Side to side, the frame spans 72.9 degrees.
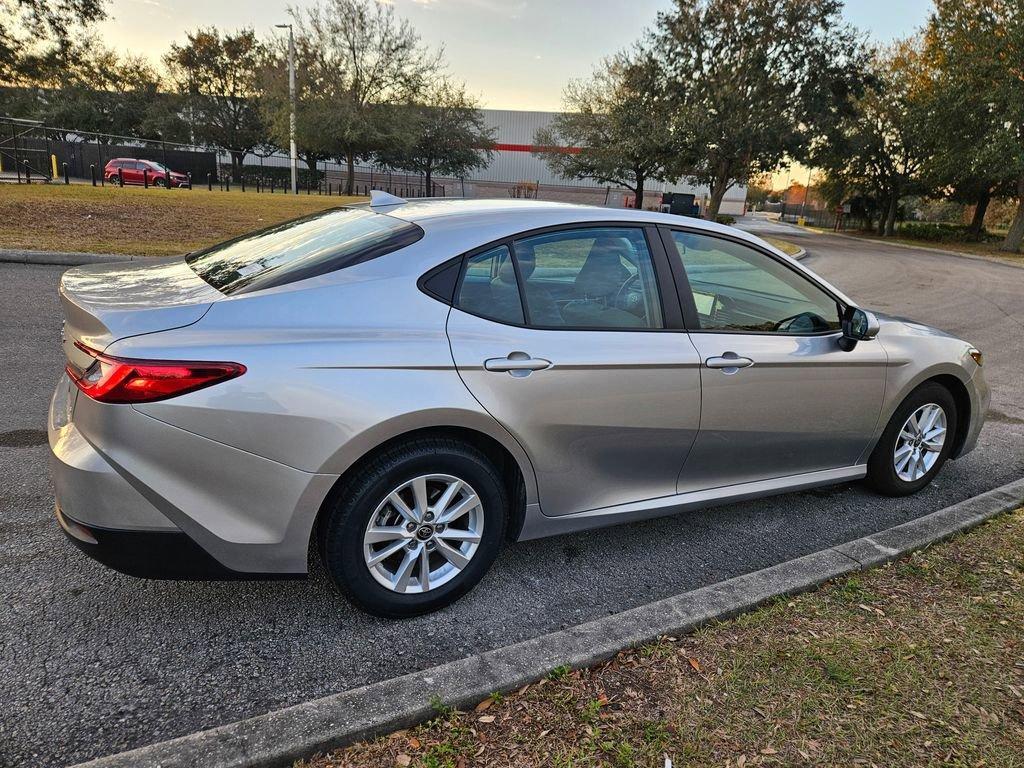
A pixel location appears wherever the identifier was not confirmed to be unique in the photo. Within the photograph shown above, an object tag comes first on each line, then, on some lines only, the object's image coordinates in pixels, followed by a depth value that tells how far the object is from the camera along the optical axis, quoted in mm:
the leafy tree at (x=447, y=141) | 44375
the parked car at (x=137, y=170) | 33844
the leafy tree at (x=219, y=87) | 49625
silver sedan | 2264
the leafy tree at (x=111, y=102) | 48781
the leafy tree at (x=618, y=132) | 31812
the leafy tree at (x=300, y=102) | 35875
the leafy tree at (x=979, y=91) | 27750
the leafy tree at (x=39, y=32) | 15594
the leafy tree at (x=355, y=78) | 35500
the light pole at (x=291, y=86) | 34438
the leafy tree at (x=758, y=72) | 29047
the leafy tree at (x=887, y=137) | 33344
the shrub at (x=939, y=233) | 40438
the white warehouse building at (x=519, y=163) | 58812
